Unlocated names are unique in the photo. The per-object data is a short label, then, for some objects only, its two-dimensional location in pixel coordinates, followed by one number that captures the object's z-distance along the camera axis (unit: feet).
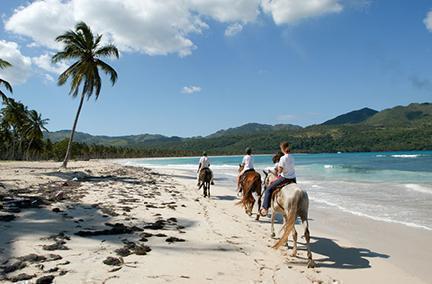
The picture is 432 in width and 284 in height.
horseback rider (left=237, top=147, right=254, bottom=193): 39.85
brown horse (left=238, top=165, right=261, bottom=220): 38.17
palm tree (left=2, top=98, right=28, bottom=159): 189.57
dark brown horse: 52.08
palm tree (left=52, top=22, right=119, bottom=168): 87.81
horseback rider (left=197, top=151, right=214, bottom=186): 53.26
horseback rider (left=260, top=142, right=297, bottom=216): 25.85
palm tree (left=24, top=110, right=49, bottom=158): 212.23
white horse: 21.83
